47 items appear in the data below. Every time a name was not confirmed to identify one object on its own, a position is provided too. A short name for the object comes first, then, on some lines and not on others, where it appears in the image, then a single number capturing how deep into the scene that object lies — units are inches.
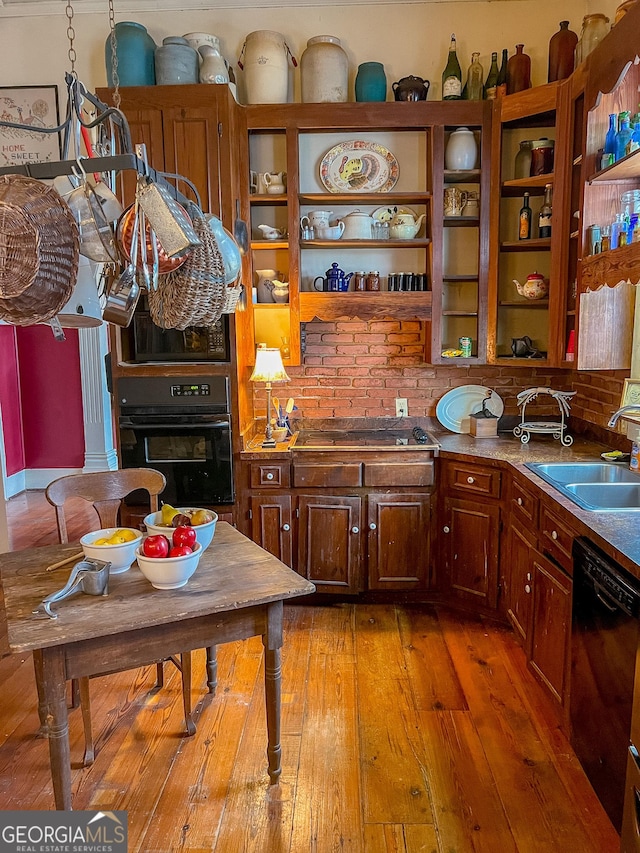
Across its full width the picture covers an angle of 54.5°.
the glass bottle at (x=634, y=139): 94.2
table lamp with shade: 131.4
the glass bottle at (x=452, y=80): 131.6
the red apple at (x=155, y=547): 71.4
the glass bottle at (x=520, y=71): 127.9
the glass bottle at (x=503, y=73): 130.6
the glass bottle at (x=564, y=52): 122.2
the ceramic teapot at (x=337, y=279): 136.9
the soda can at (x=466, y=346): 138.4
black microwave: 127.9
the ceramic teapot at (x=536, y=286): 130.0
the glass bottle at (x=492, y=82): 130.3
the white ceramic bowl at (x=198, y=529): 77.3
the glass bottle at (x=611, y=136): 102.3
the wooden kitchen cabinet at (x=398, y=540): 131.0
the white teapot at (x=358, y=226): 136.5
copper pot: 61.8
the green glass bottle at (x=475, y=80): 131.5
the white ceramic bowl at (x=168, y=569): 70.9
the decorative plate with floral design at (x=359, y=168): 138.9
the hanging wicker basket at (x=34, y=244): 57.3
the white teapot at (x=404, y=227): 136.3
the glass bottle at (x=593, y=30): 117.6
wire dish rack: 128.5
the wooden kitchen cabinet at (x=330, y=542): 131.5
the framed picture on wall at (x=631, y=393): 105.3
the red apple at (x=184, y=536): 73.1
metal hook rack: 56.9
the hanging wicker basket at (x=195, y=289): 67.1
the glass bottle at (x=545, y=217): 127.1
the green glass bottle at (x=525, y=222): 132.3
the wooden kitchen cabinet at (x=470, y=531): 122.1
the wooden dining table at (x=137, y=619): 64.6
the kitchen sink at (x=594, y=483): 98.0
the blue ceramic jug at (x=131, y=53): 125.2
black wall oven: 128.6
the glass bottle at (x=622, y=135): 97.3
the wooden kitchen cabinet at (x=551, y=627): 89.3
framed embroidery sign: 141.4
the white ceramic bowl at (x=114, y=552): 76.4
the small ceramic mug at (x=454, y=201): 134.6
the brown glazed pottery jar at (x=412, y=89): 131.7
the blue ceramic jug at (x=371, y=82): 133.3
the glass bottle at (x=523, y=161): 131.6
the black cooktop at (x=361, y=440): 131.4
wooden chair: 94.0
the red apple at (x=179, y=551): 71.6
